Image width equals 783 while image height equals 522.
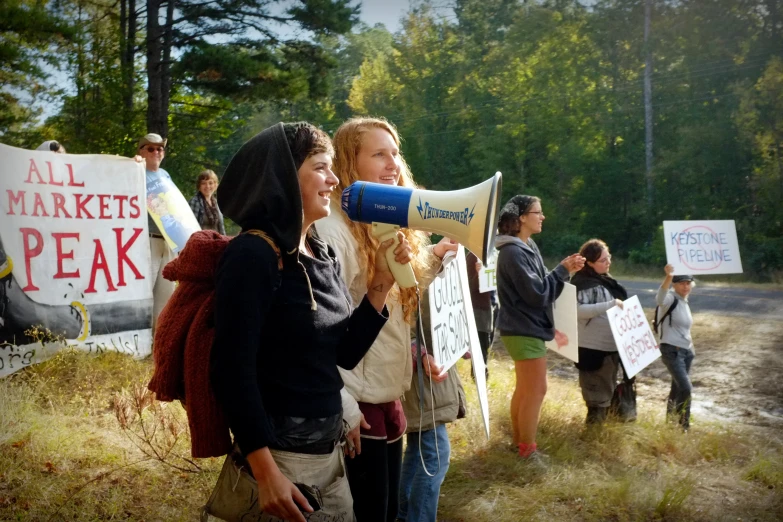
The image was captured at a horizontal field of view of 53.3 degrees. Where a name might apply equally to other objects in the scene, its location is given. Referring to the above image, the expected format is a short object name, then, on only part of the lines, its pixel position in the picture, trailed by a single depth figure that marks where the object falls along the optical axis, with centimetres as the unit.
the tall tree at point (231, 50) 1027
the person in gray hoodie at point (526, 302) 459
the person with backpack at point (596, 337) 557
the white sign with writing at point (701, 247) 680
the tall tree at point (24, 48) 789
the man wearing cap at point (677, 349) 590
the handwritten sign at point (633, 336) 564
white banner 518
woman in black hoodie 169
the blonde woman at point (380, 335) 253
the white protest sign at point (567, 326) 512
